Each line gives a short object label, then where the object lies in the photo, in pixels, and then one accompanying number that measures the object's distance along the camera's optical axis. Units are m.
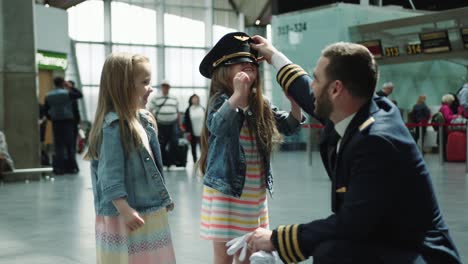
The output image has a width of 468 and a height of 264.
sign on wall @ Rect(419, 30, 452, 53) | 19.16
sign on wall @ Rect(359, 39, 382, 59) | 20.75
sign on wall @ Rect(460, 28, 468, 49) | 18.78
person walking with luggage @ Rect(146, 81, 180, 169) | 12.88
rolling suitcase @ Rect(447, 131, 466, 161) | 15.52
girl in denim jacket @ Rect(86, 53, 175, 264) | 2.99
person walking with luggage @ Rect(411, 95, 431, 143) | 17.49
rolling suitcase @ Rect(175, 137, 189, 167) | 13.93
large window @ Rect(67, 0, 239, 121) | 35.22
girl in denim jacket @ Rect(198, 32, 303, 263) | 3.28
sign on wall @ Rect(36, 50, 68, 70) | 22.92
